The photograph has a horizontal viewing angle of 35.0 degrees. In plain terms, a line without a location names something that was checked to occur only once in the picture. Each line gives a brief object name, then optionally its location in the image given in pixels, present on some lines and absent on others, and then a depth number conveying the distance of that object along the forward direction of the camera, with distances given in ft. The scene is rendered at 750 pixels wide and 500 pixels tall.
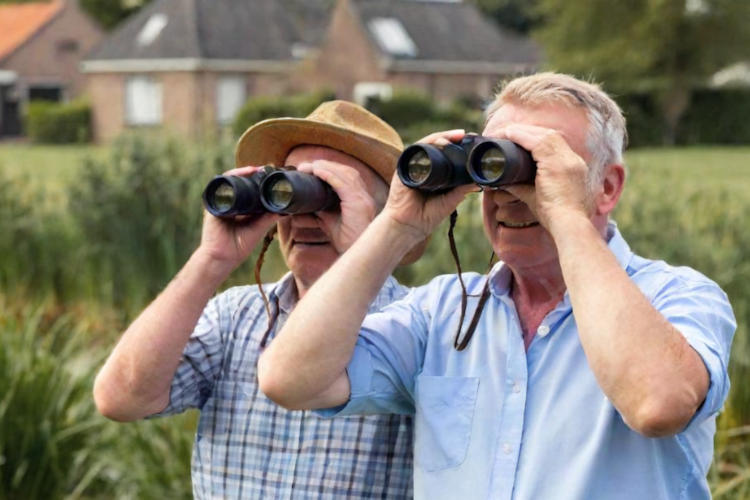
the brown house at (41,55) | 138.72
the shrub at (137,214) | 22.12
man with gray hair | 6.21
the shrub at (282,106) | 89.75
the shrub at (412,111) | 89.97
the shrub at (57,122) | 119.96
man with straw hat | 8.16
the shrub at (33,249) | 23.82
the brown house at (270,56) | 111.14
